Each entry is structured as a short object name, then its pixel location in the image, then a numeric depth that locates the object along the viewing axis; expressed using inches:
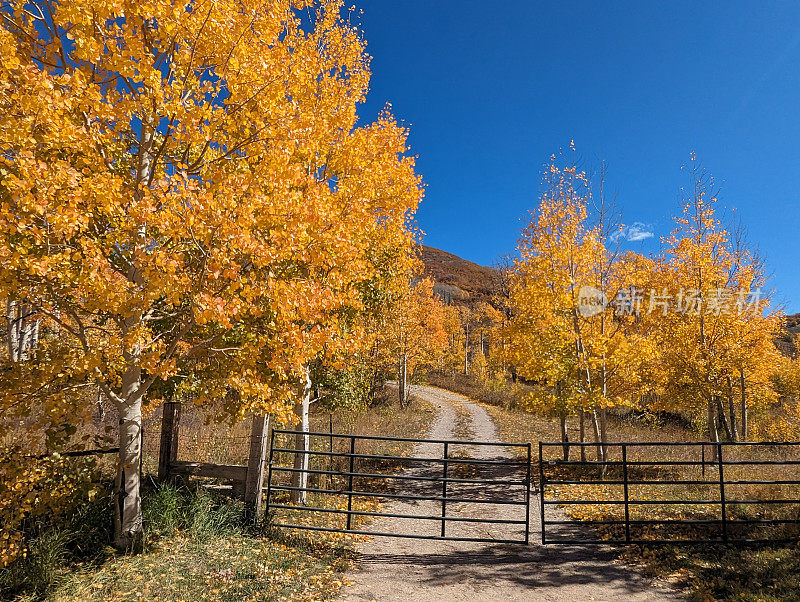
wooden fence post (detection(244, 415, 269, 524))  301.9
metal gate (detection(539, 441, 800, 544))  290.7
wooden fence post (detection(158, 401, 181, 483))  302.2
